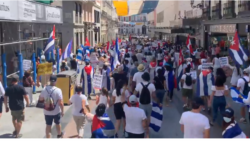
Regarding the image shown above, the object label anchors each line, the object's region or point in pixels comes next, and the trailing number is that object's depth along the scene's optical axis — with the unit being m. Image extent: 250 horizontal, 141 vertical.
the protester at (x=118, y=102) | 7.38
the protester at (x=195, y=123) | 4.86
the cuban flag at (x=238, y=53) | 9.54
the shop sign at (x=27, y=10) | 12.58
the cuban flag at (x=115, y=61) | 13.75
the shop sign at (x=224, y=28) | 20.92
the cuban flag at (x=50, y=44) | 14.10
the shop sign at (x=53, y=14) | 16.96
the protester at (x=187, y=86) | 9.40
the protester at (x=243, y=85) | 8.38
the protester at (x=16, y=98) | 7.21
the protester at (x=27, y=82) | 9.98
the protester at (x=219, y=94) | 7.75
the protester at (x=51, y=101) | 6.82
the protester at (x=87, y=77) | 11.55
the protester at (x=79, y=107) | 7.02
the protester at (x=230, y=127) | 4.48
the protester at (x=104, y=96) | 7.77
